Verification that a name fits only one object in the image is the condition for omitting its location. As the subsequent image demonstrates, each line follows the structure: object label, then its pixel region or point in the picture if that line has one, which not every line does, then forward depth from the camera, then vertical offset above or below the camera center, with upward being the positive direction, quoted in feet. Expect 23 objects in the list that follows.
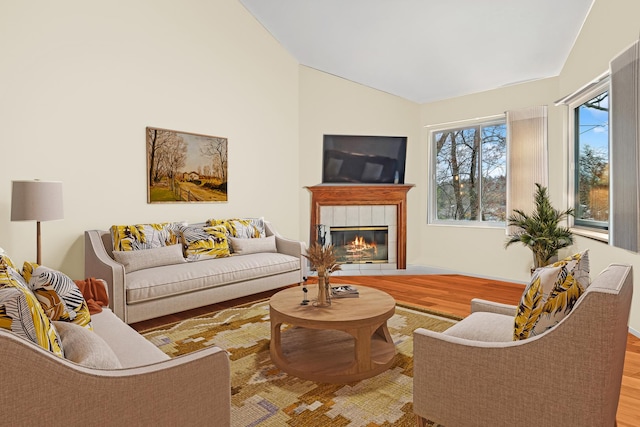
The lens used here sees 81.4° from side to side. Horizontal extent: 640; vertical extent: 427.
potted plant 13.96 -0.65
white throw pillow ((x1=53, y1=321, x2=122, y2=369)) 4.06 -1.55
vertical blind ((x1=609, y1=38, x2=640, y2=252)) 9.58 +1.77
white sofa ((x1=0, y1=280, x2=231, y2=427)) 3.10 -1.68
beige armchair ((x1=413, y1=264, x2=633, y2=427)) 4.17 -1.95
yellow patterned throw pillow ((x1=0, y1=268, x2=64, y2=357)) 3.61 -1.02
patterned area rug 6.27 -3.35
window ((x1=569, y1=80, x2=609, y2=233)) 12.86 +2.14
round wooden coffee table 7.50 -3.01
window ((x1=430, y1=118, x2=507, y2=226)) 18.01 +2.13
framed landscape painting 13.57 +1.89
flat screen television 18.83 +2.92
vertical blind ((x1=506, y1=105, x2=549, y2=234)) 16.03 +2.64
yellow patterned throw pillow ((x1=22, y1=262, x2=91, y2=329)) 5.94 -1.30
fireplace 18.65 +0.34
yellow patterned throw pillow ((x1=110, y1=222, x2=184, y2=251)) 11.60 -0.67
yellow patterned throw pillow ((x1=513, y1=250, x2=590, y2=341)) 4.76 -1.05
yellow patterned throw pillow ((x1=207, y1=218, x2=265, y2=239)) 14.66 -0.44
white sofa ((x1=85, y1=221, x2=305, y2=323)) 10.22 -2.00
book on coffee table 9.27 -1.93
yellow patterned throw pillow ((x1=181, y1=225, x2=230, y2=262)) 13.07 -0.97
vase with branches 8.47 -1.16
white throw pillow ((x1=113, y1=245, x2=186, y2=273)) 11.19 -1.30
